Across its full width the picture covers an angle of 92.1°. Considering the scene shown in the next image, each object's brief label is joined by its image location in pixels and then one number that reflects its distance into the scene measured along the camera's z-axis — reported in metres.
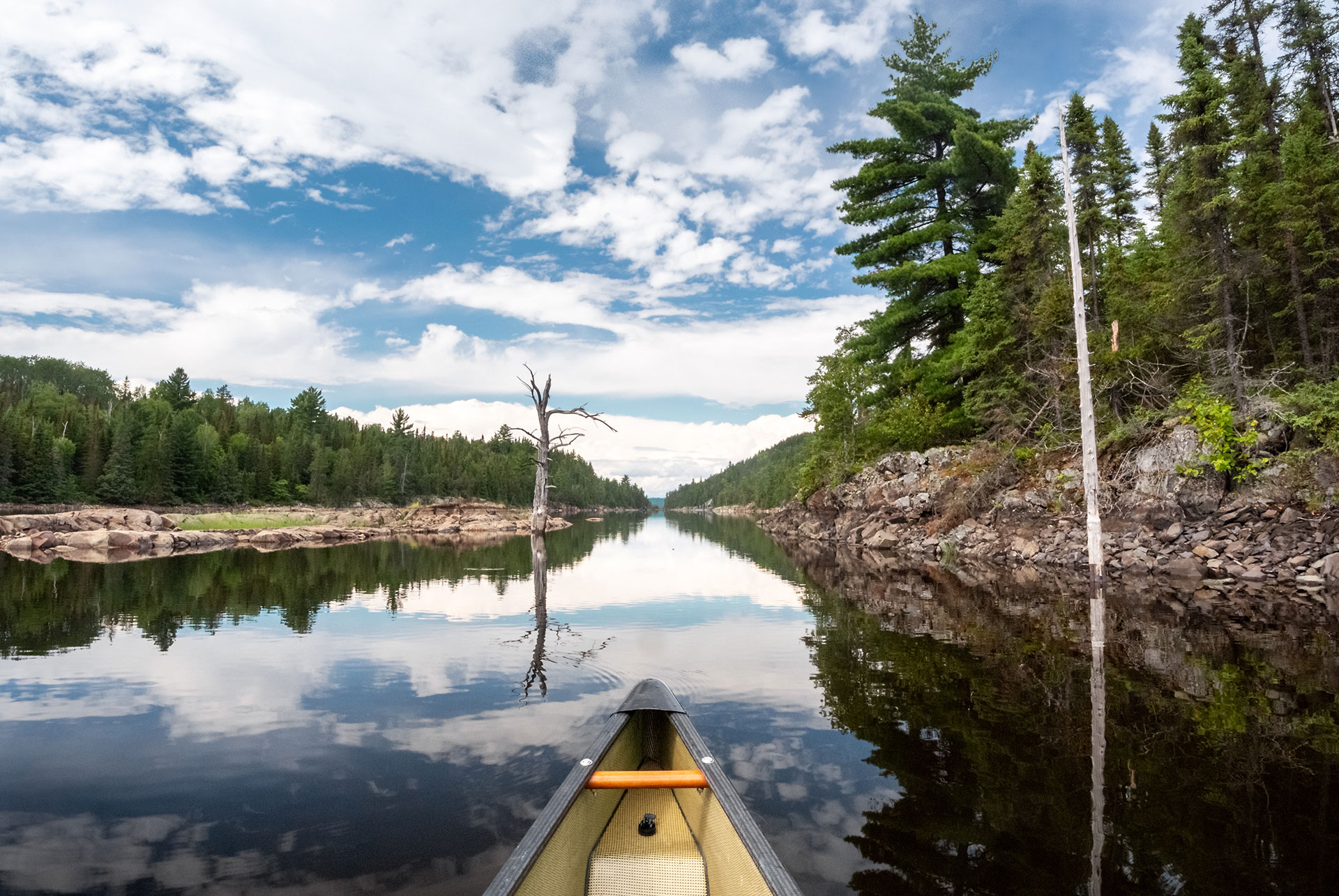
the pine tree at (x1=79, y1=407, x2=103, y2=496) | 67.62
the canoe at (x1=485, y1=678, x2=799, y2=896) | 3.44
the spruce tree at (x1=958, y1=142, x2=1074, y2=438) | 24.84
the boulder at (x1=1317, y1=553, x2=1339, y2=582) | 15.17
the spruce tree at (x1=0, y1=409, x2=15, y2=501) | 58.69
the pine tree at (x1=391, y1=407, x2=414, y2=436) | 129.62
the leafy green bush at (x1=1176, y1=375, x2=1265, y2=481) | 17.58
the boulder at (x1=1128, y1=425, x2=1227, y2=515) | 18.44
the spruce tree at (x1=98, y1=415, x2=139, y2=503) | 65.44
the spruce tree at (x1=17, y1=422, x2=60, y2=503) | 61.03
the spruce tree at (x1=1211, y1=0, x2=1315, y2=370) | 18.84
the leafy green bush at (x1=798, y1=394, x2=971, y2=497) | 32.91
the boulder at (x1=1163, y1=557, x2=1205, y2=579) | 17.78
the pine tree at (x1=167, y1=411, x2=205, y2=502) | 70.50
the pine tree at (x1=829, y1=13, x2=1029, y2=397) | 30.30
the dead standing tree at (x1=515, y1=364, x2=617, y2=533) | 38.47
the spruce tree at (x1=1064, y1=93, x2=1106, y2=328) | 26.20
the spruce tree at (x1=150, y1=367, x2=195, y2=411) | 102.25
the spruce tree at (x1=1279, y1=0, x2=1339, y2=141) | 24.89
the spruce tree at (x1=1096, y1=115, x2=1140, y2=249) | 38.03
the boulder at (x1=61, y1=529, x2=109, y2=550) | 33.56
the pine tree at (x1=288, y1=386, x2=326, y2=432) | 115.18
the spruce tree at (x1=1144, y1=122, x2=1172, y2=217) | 35.91
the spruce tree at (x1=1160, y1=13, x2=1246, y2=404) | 18.36
